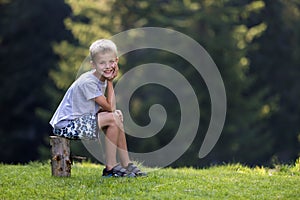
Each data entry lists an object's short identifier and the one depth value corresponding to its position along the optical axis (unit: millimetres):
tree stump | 12492
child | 12633
